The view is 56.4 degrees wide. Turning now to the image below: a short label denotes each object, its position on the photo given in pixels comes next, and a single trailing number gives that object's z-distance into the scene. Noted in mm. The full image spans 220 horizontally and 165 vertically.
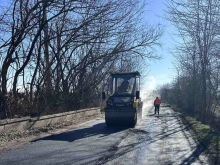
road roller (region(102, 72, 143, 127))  11427
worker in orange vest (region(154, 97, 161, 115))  21549
